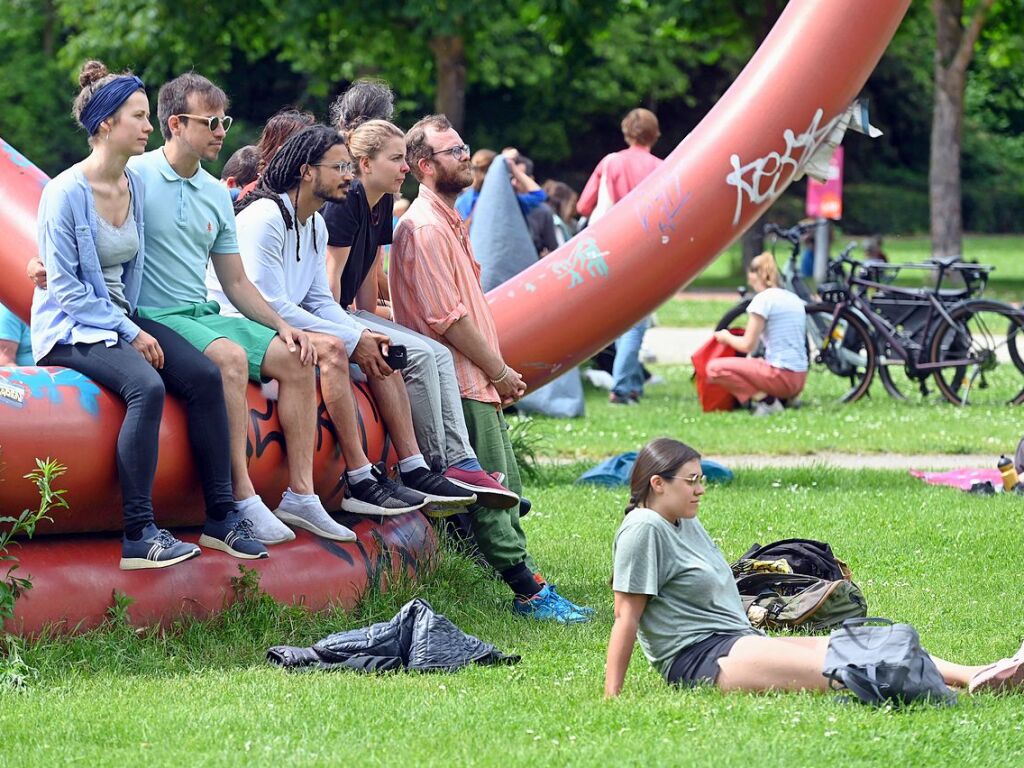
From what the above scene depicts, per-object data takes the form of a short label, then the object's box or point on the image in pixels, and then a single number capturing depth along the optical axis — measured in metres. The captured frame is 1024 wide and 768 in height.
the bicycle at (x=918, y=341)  28.11
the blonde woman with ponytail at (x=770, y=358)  26.20
